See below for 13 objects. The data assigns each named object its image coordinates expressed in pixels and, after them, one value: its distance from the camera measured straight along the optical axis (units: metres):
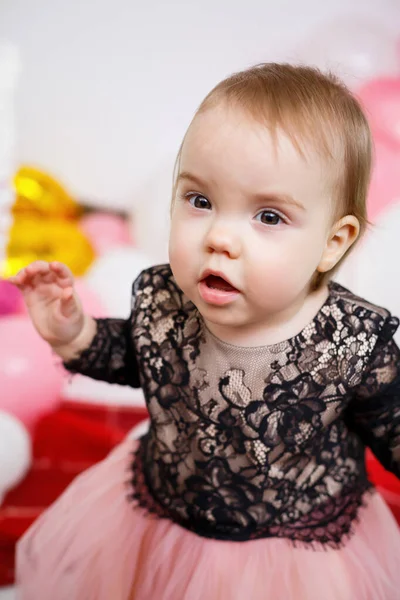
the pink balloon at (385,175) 1.61
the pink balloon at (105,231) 2.03
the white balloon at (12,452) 1.24
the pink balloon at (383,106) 1.62
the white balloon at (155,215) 1.87
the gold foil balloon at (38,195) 2.03
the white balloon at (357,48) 1.71
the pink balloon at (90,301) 1.59
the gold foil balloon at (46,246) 1.93
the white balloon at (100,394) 1.51
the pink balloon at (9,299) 1.63
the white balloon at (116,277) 1.63
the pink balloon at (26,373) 1.38
